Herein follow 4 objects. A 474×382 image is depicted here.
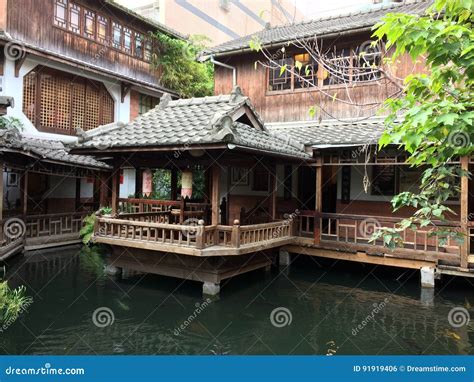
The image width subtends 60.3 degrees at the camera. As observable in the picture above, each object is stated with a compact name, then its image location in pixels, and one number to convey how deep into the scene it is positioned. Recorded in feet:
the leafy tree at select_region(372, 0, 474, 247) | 10.28
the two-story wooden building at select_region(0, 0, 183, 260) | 46.39
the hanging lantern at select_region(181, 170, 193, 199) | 30.30
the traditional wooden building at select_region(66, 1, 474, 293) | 28.66
